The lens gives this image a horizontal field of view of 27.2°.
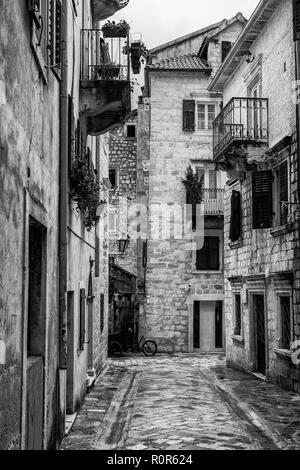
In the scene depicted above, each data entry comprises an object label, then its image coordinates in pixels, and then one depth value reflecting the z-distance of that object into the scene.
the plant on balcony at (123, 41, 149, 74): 15.14
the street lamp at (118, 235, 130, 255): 23.34
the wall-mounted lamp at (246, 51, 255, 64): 17.31
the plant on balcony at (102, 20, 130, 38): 13.06
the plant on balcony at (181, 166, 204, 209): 25.70
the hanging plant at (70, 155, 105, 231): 9.79
